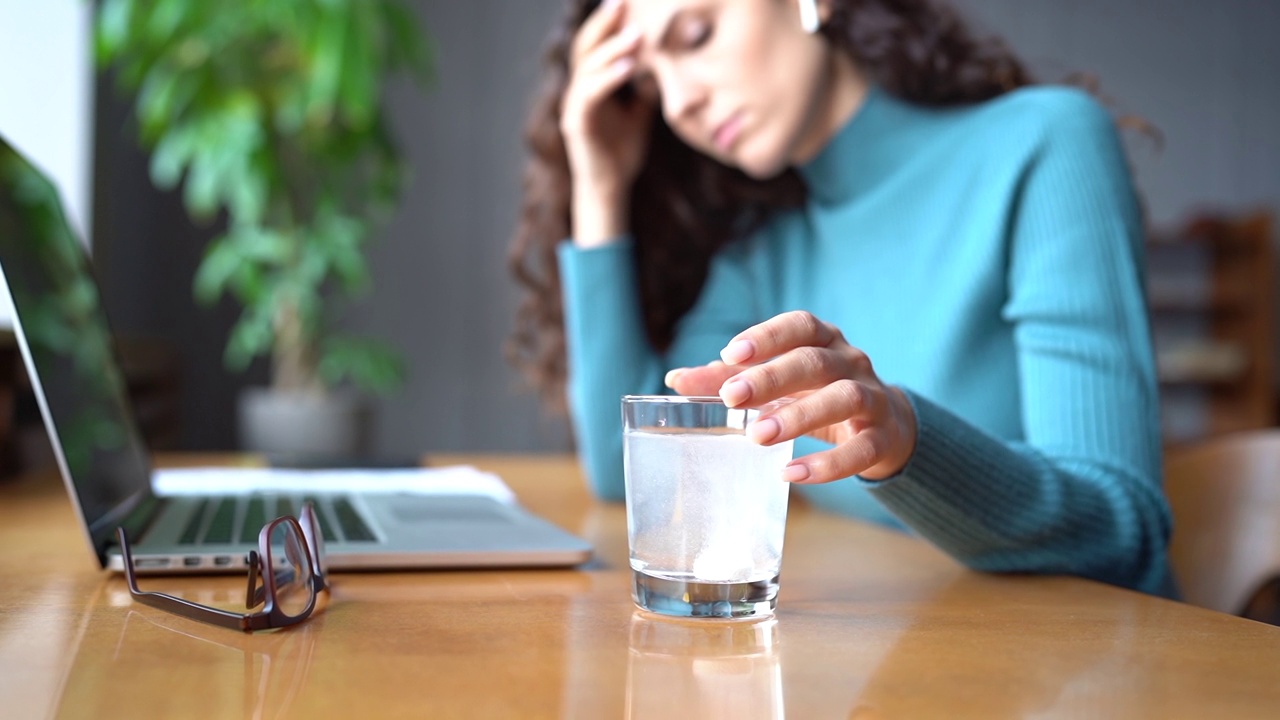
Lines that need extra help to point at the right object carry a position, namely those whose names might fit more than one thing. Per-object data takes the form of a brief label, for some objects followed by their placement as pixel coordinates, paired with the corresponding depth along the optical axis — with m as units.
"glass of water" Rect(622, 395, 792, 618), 0.52
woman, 0.73
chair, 1.07
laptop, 0.65
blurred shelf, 4.97
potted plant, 2.80
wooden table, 0.41
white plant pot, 3.06
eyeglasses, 0.51
